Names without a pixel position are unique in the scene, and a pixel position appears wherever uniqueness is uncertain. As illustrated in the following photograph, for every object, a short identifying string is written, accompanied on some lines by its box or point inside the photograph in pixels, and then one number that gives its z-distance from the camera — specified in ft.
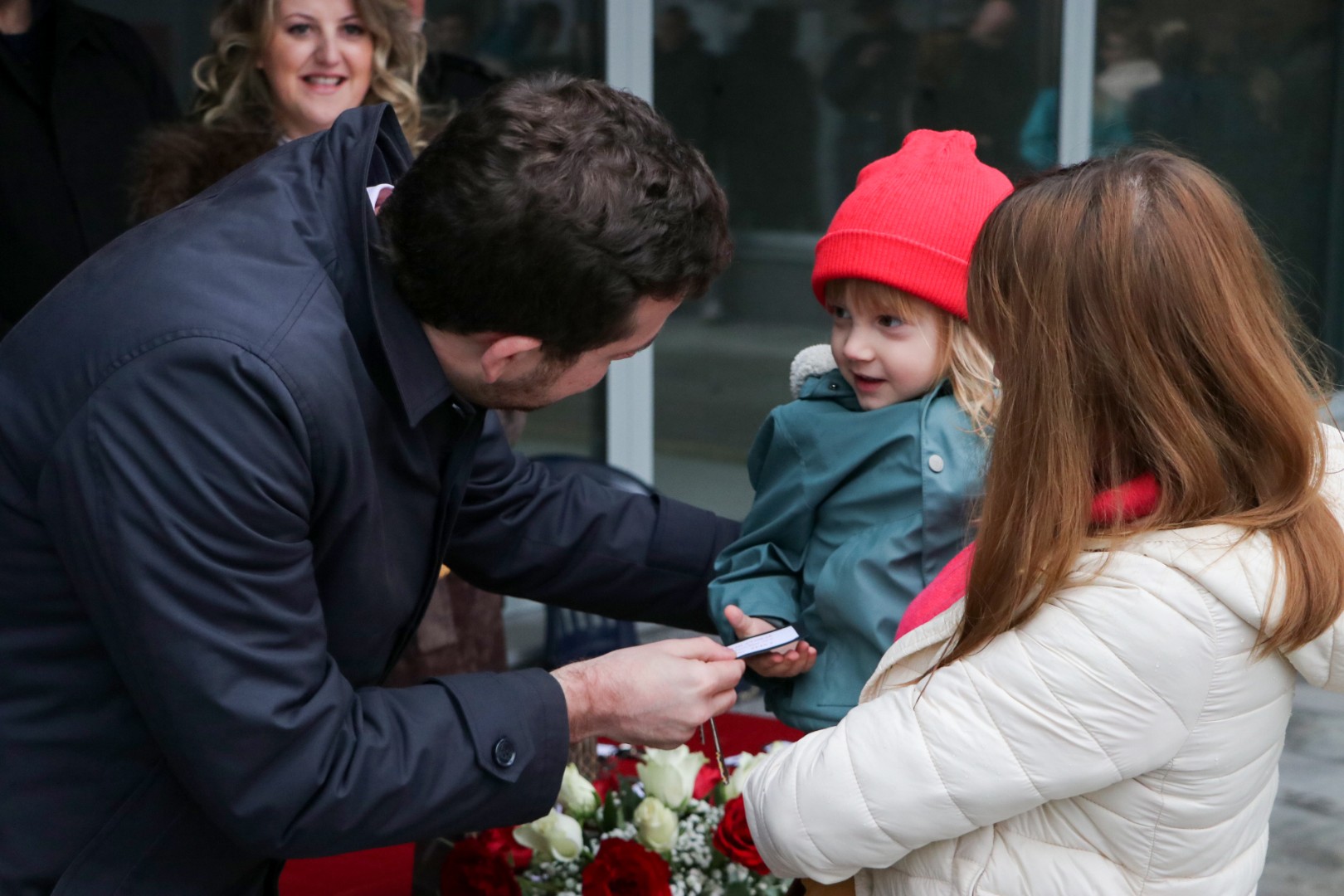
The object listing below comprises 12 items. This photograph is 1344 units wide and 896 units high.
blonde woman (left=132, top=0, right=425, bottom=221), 9.70
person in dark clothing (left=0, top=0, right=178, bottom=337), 9.68
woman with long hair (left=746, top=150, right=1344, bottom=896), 4.24
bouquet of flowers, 5.55
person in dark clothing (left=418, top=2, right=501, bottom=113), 11.29
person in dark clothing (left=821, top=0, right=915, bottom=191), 17.42
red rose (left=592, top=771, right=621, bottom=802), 6.38
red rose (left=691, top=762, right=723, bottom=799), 6.28
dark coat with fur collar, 8.86
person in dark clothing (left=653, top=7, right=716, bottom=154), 15.57
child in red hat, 5.96
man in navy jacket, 4.49
